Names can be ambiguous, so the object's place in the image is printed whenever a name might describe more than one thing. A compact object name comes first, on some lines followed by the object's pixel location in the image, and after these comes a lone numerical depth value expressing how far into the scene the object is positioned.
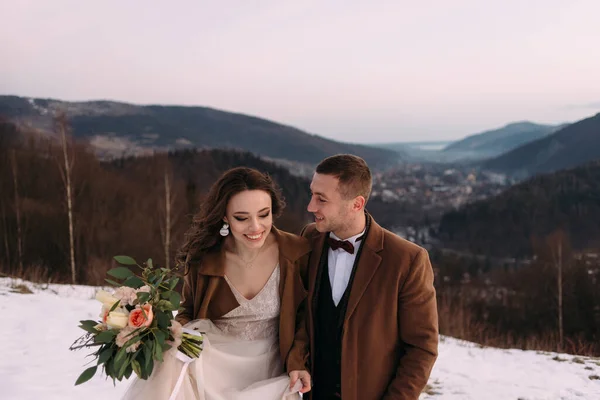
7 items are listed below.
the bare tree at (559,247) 26.08
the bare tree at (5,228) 22.08
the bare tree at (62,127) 16.67
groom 2.37
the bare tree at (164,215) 29.12
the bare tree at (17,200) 22.77
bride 2.45
